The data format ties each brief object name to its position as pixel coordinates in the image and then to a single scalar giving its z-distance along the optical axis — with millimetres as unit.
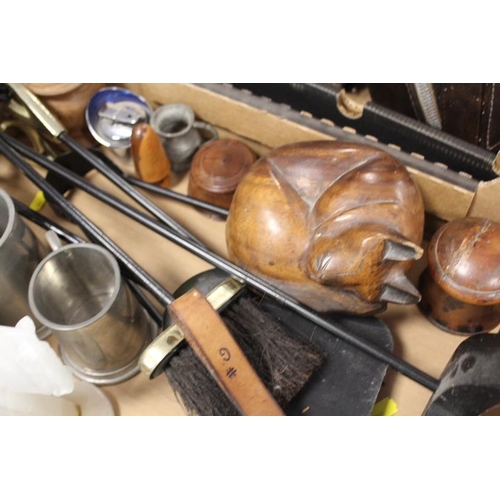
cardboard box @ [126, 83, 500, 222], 888
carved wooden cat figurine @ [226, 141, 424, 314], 732
